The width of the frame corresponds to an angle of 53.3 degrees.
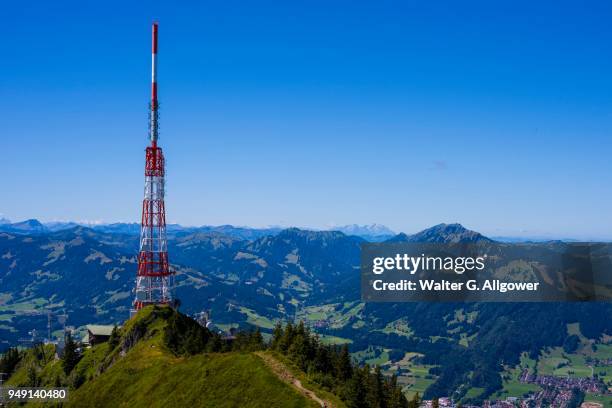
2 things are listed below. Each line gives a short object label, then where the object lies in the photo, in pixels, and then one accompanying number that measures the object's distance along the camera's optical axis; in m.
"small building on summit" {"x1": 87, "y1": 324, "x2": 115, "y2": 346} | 171.12
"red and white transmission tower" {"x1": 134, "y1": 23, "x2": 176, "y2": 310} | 168.00
